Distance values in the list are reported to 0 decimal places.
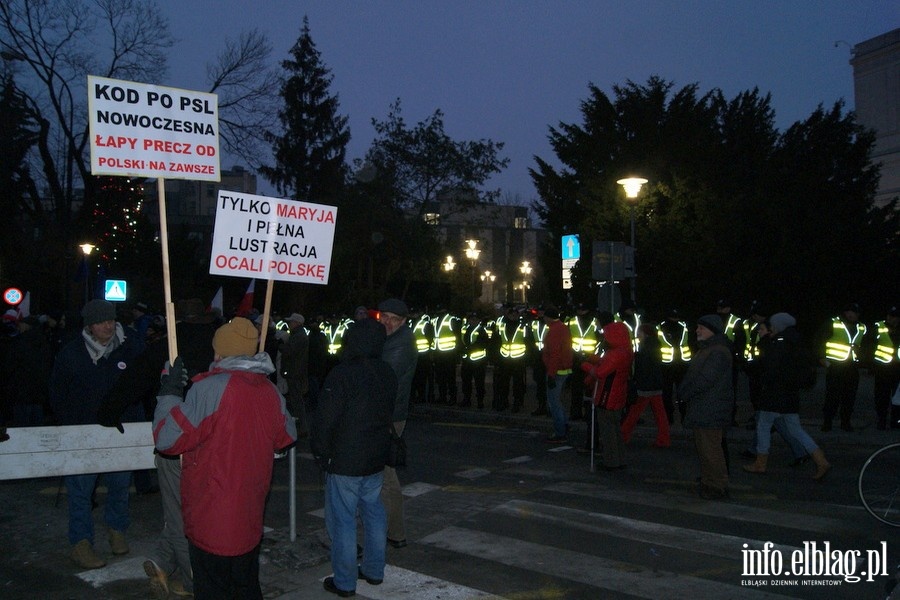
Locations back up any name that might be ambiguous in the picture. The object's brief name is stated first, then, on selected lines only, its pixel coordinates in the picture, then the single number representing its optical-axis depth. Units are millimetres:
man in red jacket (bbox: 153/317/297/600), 4039
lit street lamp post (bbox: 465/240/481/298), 35656
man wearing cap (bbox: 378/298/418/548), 6602
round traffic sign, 19250
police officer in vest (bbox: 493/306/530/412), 15211
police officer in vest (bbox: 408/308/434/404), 16406
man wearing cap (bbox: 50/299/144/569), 6156
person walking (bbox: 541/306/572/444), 11852
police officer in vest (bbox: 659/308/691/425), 13273
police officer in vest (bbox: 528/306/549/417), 14706
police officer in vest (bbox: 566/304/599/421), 13844
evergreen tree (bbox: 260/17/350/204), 48469
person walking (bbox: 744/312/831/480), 9242
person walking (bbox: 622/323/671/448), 11484
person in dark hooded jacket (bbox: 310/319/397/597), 5434
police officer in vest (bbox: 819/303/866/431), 11922
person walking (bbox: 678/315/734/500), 8219
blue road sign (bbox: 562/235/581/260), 22844
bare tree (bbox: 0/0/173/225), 25094
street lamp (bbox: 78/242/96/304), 26419
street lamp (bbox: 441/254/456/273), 39469
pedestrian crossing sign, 23381
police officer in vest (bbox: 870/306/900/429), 11969
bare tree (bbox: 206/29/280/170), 28219
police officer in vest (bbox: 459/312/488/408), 15859
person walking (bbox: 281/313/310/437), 12602
